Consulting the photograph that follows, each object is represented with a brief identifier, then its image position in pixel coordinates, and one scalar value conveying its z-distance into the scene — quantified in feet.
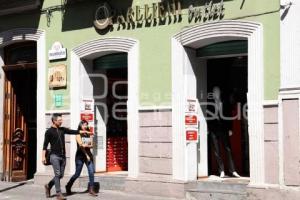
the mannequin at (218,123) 40.34
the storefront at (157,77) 35.22
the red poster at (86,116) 44.88
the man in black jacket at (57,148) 37.37
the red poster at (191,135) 38.81
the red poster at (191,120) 38.93
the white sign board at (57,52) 45.80
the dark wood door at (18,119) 51.39
